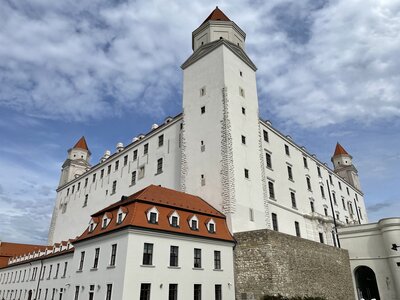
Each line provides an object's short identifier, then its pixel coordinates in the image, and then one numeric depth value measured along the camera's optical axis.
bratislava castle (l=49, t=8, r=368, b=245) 29.83
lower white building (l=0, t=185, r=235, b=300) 20.08
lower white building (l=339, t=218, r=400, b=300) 32.72
